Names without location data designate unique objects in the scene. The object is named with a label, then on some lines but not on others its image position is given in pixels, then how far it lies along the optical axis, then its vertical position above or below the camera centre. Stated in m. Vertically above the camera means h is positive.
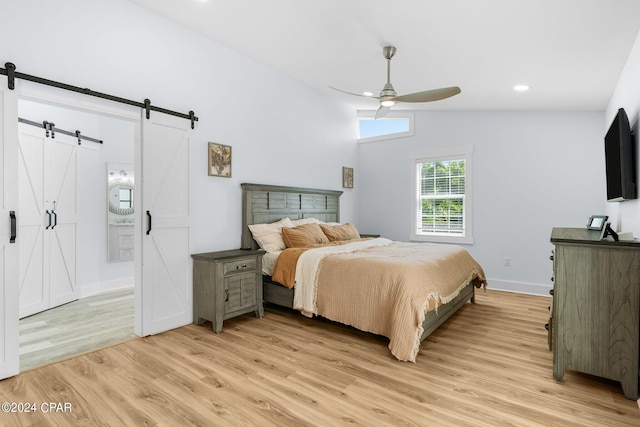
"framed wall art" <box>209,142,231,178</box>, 3.86 +0.59
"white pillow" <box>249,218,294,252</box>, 4.09 -0.30
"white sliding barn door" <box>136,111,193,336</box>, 3.24 -0.12
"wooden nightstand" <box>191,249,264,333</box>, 3.38 -0.76
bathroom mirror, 5.06 +0.00
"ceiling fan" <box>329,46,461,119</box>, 3.27 +1.11
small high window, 5.96 +1.54
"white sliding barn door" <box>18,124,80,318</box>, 3.81 -0.10
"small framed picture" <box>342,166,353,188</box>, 6.17 +0.61
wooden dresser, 2.14 -0.64
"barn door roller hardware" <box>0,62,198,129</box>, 2.40 +0.98
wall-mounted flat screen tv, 2.53 +0.39
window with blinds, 5.40 +0.22
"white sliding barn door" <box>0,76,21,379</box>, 2.39 -0.15
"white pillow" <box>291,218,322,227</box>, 4.73 -0.14
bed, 2.80 -0.63
